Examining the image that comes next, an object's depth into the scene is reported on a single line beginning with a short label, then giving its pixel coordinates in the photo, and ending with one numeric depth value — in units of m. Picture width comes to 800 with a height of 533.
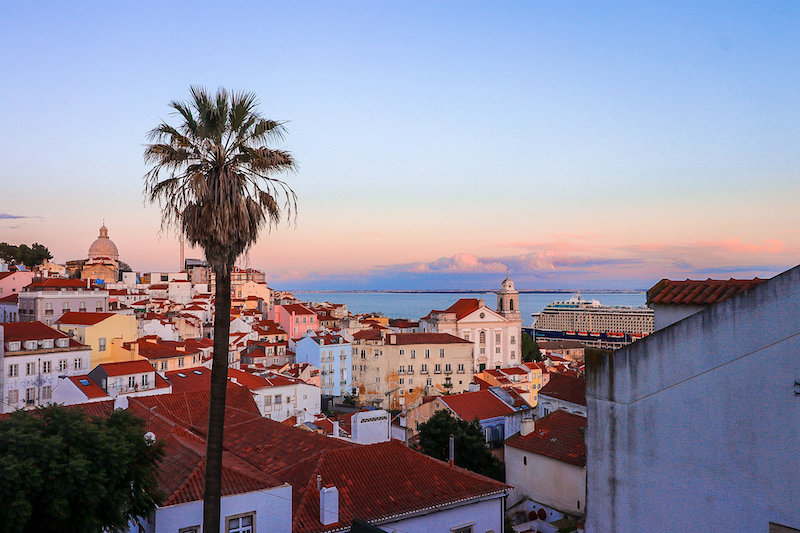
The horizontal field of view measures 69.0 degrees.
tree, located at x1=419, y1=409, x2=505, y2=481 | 31.16
